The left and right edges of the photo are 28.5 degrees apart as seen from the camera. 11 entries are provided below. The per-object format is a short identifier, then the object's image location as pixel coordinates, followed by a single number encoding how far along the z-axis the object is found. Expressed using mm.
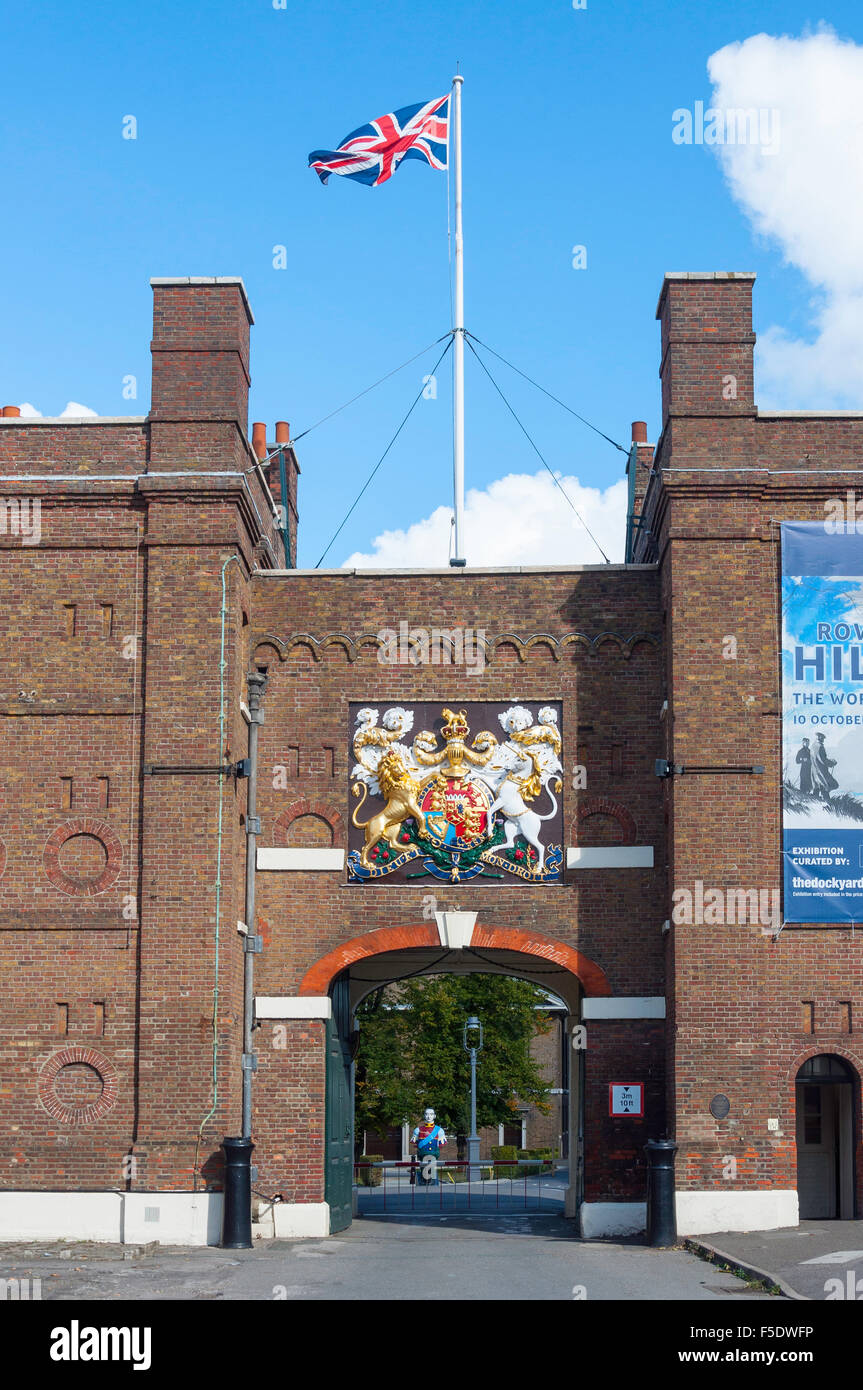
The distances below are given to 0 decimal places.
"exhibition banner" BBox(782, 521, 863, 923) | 20922
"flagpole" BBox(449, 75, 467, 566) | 24438
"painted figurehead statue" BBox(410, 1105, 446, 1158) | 37688
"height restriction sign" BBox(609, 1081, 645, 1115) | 21438
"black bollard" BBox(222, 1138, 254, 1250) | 19734
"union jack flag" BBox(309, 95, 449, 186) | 24672
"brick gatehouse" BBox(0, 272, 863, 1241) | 20438
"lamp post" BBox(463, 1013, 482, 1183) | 47406
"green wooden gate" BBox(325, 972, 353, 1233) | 22234
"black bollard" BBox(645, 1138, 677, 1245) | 19609
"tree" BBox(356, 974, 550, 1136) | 51219
